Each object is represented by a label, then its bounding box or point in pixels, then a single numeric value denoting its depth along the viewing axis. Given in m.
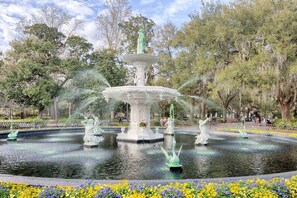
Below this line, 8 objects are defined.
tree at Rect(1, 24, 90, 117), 36.66
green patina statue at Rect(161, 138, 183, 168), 10.09
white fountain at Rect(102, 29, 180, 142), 18.17
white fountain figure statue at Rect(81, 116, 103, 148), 16.02
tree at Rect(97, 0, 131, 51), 45.97
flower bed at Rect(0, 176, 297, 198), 5.75
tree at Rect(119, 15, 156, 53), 44.38
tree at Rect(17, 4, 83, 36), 44.88
